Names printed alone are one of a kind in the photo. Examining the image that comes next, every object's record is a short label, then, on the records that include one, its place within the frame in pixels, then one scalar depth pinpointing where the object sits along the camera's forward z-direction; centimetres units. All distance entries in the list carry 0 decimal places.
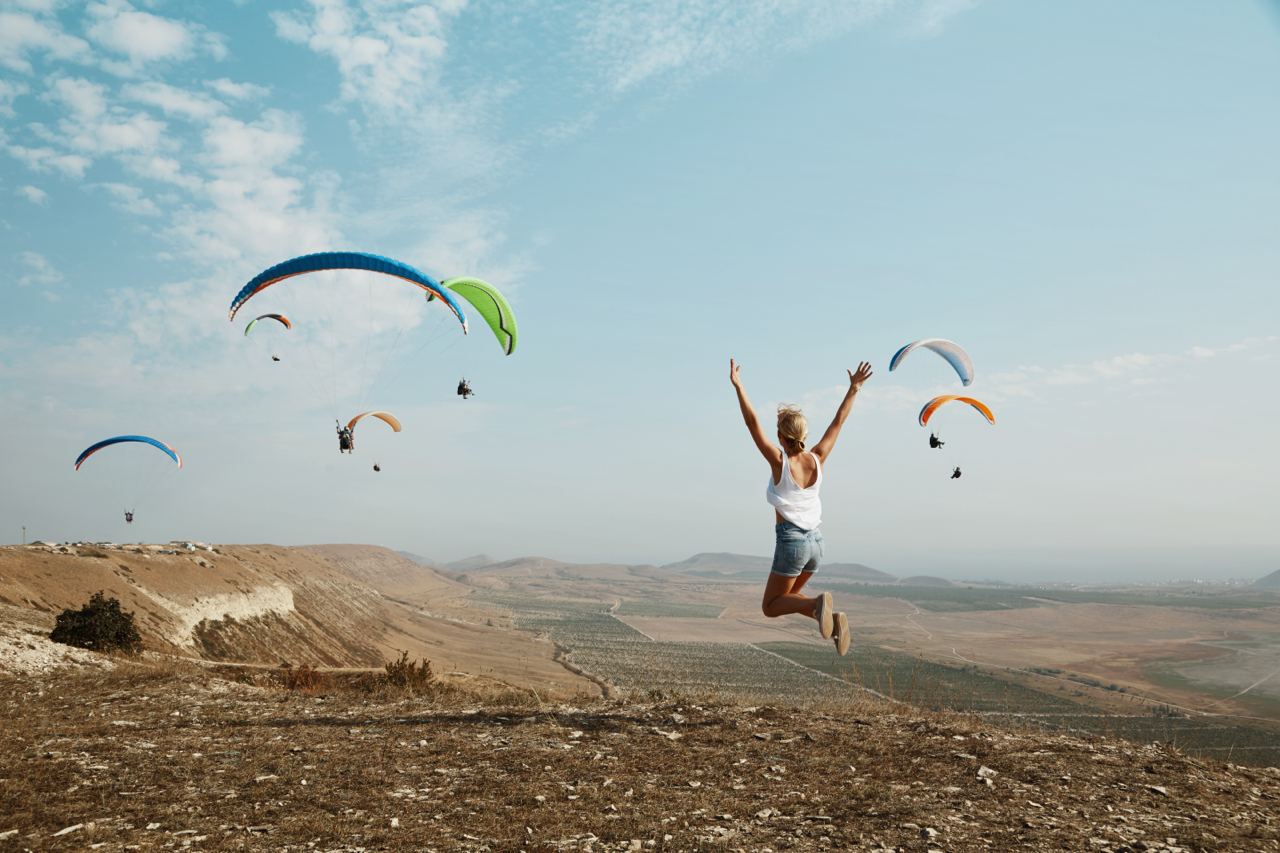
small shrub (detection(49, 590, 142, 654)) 1852
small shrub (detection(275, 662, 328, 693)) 1274
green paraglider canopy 1859
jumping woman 659
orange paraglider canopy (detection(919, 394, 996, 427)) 2462
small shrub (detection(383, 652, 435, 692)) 1272
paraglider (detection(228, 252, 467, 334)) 1641
